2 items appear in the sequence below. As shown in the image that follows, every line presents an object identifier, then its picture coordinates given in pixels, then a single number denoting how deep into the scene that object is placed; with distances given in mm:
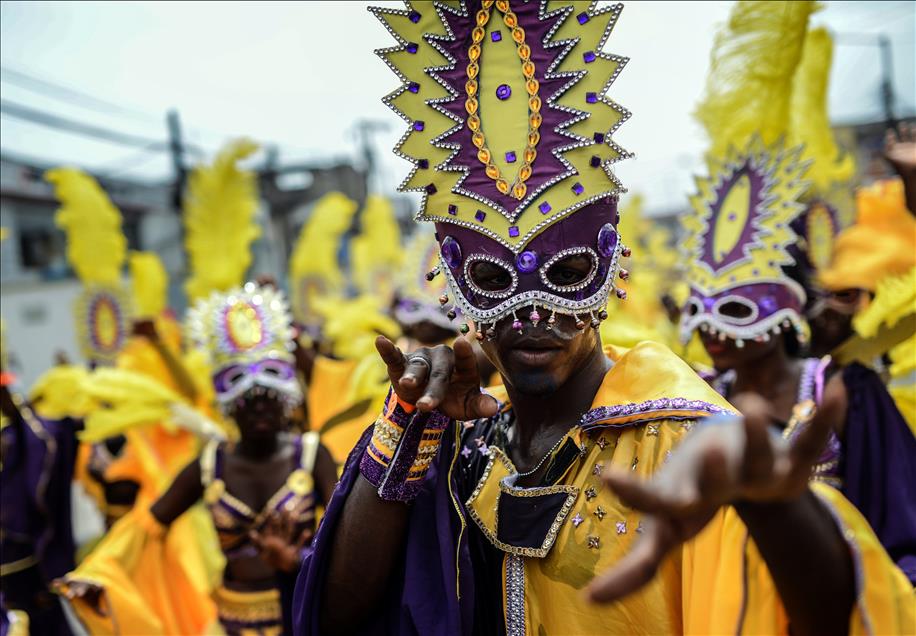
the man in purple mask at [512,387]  1735
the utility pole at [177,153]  13789
